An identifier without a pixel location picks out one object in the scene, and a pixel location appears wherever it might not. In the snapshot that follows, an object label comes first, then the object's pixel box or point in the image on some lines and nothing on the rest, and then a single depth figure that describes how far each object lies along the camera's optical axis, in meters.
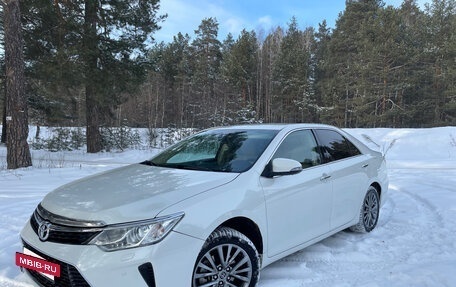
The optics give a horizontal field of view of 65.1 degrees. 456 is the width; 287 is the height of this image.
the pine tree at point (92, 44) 15.17
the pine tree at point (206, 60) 40.65
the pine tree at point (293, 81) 39.50
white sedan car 2.41
